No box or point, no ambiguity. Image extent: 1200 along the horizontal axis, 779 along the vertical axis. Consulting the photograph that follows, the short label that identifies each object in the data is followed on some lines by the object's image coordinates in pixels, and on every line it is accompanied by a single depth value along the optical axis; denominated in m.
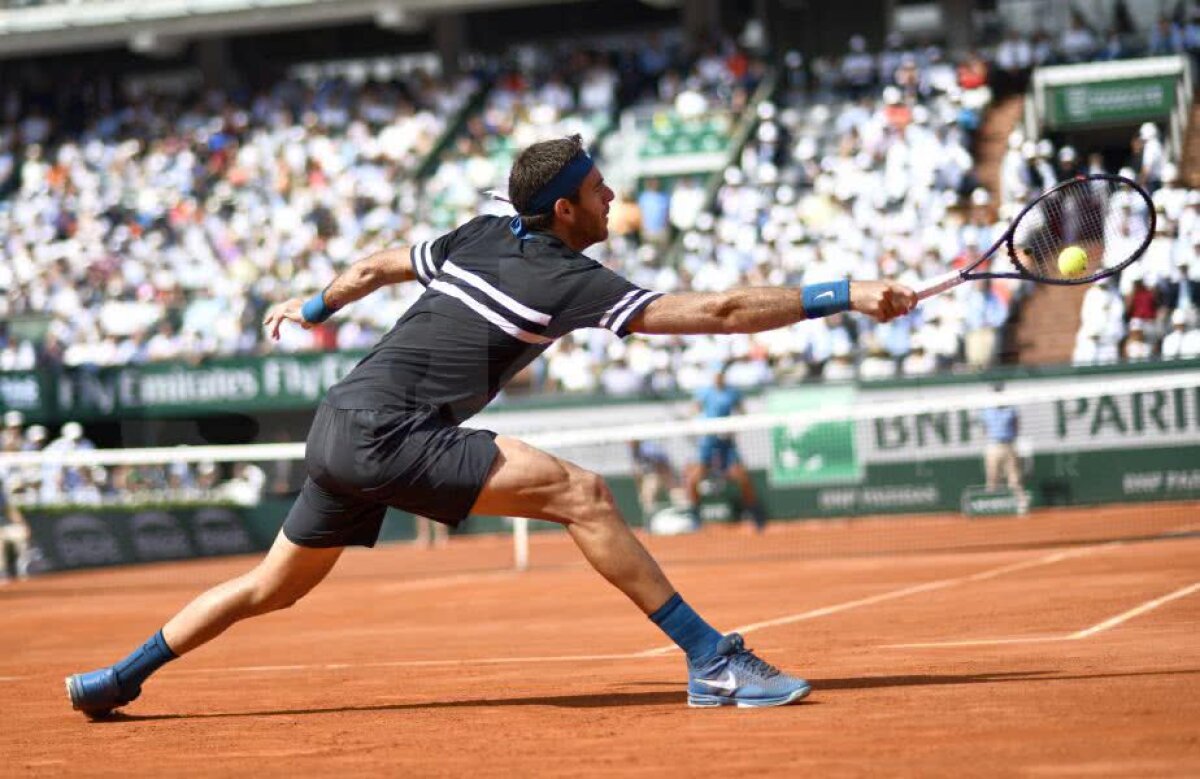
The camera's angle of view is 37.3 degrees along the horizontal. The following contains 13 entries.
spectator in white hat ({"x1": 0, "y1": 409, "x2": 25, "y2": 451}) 23.39
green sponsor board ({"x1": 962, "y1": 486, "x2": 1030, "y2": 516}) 19.94
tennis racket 6.44
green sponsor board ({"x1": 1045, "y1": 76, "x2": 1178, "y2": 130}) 24.58
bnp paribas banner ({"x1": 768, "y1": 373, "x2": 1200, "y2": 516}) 19.39
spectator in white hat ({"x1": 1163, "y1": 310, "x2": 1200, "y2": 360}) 19.61
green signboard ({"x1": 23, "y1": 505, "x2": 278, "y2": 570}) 21.48
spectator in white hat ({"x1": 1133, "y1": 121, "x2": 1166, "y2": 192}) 21.36
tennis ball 6.53
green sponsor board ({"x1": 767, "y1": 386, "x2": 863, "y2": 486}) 20.69
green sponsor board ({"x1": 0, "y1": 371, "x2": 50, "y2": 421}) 26.42
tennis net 18.46
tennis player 6.11
